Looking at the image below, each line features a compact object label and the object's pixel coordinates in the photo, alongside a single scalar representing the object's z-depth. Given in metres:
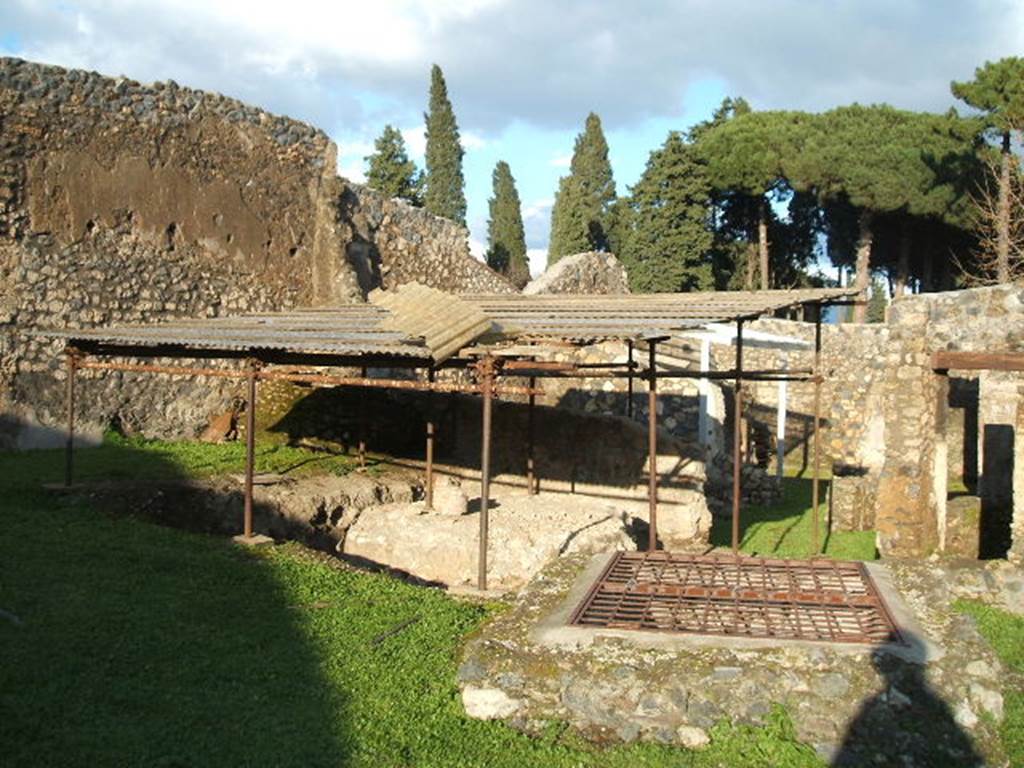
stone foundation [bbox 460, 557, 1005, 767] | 4.65
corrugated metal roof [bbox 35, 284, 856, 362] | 7.95
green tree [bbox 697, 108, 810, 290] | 31.66
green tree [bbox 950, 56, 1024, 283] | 23.03
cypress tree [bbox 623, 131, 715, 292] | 32.78
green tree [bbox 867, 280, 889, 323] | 46.28
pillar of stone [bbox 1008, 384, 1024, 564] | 9.67
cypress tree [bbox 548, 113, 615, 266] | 36.97
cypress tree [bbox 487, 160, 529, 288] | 38.72
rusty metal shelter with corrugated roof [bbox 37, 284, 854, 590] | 7.88
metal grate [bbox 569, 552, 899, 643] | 5.59
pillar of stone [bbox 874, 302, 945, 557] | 10.51
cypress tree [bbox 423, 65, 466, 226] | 34.50
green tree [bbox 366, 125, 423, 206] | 32.53
